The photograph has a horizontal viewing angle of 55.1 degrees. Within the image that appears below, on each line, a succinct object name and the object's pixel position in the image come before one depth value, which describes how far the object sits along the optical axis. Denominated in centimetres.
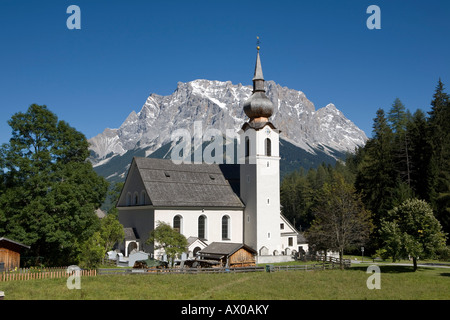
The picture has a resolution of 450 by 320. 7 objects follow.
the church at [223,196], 4794
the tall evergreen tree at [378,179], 5619
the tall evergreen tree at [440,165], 4909
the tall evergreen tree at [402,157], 5631
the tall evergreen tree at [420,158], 5416
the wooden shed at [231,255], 4050
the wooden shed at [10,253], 3269
